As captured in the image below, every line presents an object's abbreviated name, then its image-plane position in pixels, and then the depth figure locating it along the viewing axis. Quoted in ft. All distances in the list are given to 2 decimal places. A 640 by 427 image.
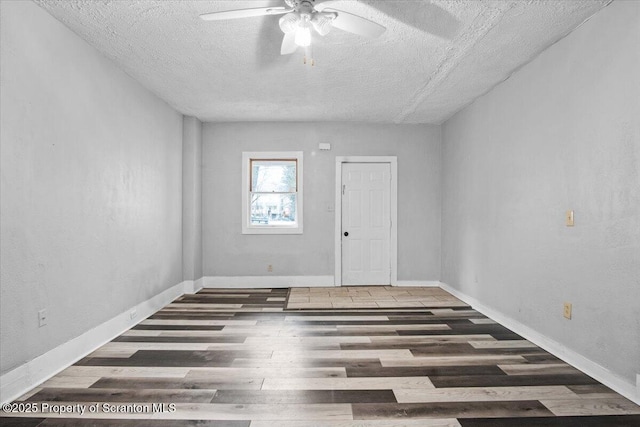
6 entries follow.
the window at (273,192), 20.47
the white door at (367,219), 20.68
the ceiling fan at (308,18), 7.84
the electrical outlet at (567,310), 10.05
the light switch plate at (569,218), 10.00
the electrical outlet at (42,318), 8.96
